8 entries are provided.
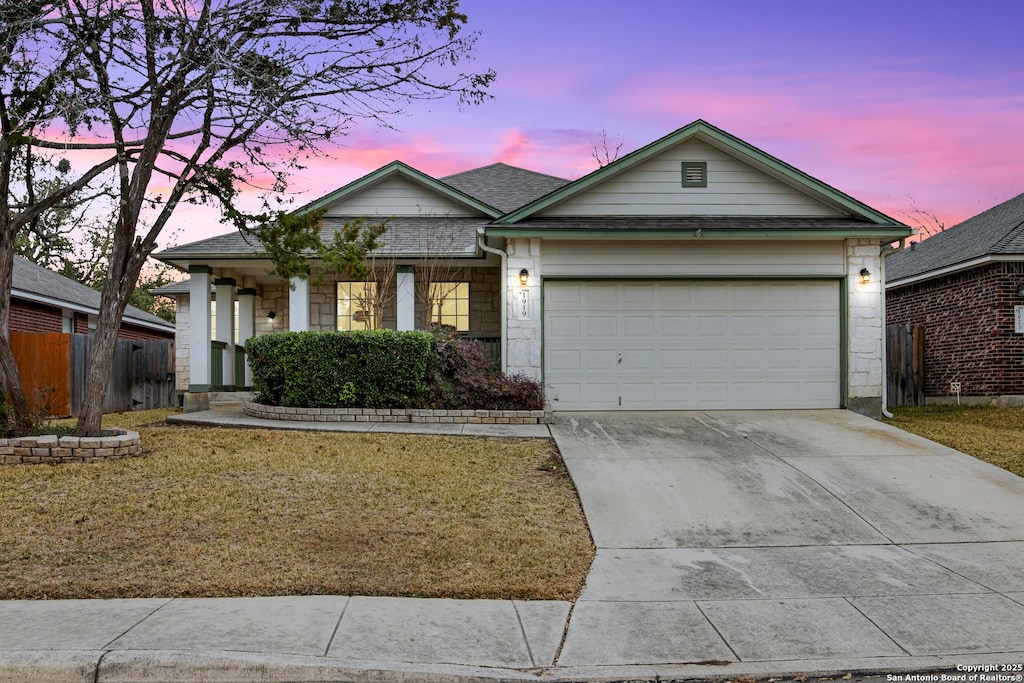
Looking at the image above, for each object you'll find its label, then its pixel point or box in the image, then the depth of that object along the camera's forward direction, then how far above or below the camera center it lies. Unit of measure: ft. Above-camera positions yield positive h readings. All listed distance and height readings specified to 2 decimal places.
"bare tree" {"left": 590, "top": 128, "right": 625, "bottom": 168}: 108.99 +27.30
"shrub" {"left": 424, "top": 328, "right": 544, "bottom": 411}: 40.57 -2.47
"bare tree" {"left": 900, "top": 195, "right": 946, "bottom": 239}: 128.57 +20.19
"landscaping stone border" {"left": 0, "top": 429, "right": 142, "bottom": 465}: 30.45 -4.25
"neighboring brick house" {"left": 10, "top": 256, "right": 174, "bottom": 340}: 61.11 +3.29
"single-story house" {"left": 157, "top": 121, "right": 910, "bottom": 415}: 43.50 +3.20
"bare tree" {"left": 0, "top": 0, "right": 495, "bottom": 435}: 30.59 +10.34
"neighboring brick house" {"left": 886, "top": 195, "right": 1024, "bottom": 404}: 51.93 +2.44
